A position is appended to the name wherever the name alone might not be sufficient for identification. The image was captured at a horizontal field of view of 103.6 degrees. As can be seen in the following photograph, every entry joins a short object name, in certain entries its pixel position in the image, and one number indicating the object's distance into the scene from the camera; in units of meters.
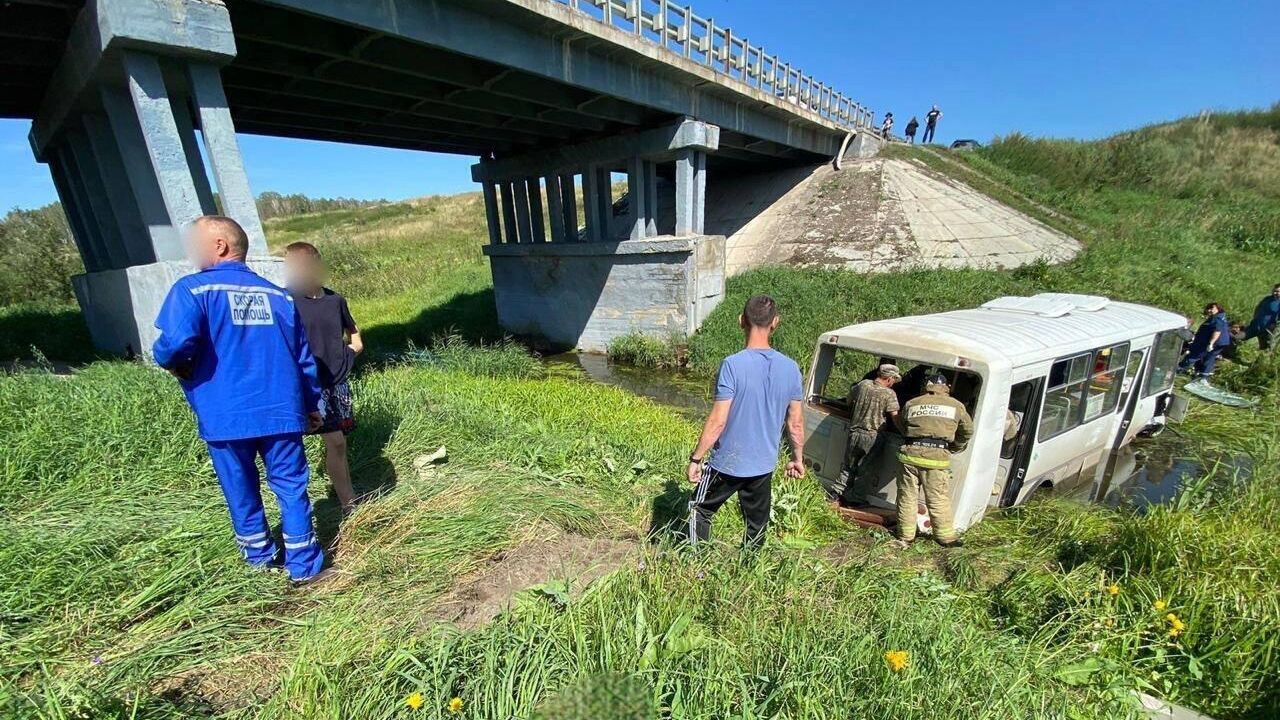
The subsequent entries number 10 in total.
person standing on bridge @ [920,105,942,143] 29.30
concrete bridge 6.32
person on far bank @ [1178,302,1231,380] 9.16
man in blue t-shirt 3.19
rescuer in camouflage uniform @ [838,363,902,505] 4.86
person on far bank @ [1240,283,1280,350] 9.55
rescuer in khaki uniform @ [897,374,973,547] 4.21
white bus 4.44
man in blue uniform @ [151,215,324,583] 2.39
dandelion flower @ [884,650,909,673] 2.00
